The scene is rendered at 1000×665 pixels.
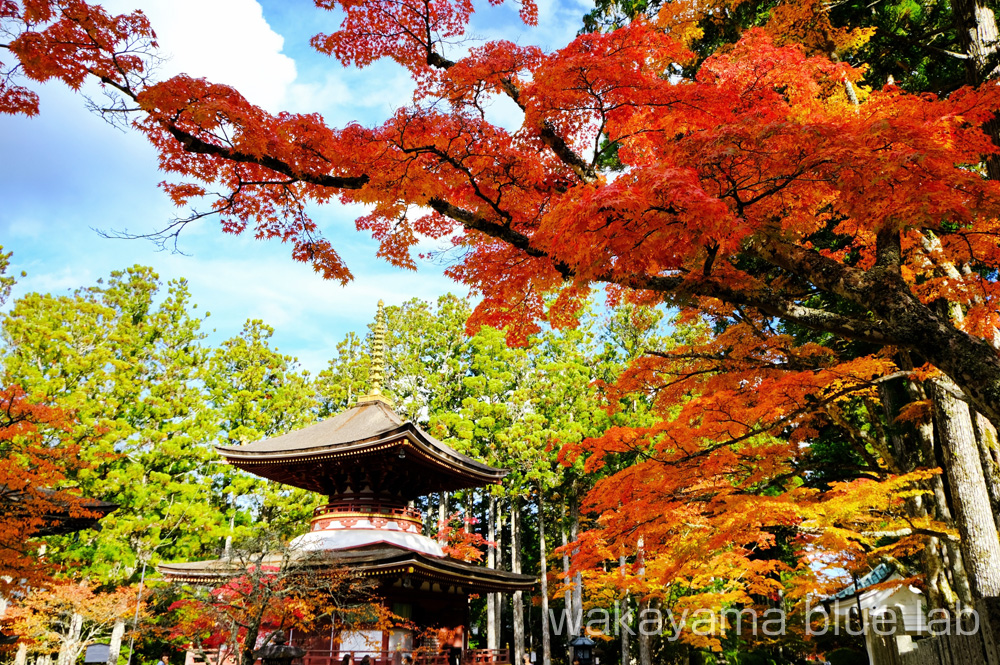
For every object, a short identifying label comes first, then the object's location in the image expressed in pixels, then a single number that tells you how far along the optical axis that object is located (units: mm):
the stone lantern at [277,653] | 8227
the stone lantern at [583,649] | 10686
